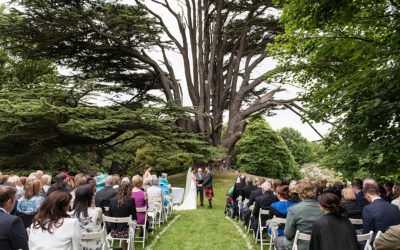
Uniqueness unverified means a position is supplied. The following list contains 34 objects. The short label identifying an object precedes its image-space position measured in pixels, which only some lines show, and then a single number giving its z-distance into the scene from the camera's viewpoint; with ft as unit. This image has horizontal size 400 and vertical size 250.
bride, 52.49
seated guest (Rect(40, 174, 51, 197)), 27.43
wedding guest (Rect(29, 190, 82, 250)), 12.62
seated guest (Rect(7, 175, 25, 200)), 24.67
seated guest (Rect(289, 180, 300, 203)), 24.28
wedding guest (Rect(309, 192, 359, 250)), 13.37
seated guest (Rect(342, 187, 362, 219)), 22.49
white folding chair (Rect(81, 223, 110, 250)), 17.16
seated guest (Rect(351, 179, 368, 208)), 25.13
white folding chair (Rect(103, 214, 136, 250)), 22.53
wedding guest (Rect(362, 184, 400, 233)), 18.16
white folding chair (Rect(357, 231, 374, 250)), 17.38
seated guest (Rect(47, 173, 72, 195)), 26.21
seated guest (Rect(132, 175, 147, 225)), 28.30
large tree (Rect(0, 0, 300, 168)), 67.15
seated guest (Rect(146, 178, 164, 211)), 33.28
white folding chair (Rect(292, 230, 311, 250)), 16.55
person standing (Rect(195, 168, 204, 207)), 54.35
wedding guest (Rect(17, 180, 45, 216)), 19.77
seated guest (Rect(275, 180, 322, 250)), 17.08
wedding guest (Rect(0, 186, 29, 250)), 12.02
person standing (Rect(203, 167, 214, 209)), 51.46
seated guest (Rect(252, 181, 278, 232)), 28.17
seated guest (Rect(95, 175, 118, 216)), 26.16
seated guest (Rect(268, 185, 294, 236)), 23.56
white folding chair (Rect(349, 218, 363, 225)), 21.88
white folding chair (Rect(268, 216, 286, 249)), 22.18
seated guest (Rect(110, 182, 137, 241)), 23.68
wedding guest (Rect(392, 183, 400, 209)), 23.09
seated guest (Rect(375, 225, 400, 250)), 8.38
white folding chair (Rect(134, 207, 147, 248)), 27.46
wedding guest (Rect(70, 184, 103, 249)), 17.81
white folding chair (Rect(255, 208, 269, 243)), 27.18
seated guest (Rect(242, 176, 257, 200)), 38.47
